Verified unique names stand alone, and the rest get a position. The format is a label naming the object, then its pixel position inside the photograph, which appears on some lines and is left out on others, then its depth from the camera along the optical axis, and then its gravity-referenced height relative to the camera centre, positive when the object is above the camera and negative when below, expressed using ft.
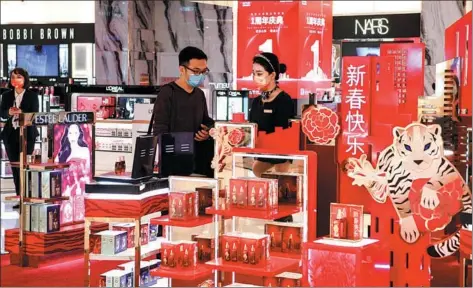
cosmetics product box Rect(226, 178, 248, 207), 15.76 -1.24
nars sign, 44.52 +5.67
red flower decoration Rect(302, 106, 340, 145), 16.30 +0.10
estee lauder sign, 22.44 +0.27
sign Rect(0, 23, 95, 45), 47.01 +5.68
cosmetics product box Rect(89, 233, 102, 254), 17.54 -2.47
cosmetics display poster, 23.13 -0.92
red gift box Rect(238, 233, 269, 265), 15.33 -2.27
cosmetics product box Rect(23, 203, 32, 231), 22.62 -2.44
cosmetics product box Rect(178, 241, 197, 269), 15.87 -2.43
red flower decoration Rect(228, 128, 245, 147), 16.88 -0.17
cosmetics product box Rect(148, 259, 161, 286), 17.80 -3.04
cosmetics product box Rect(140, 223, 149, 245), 18.16 -2.34
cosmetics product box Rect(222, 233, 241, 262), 15.58 -2.26
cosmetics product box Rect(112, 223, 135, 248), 18.17 -2.29
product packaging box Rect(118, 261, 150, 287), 17.49 -3.02
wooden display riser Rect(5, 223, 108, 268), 22.54 -3.21
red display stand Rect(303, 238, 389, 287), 14.51 -2.40
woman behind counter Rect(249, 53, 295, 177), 18.61 +0.68
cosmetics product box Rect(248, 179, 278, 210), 15.55 -1.23
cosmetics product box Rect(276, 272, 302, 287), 15.85 -2.92
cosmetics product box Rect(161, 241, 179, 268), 15.89 -2.44
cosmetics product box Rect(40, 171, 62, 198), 22.45 -1.52
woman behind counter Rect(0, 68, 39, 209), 29.12 +0.81
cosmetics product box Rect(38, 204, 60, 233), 22.52 -2.48
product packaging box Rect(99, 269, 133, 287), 17.08 -3.16
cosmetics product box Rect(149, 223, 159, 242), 18.45 -2.36
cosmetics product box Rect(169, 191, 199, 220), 16.24 -1.52
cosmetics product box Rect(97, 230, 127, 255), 17.37 -2.43
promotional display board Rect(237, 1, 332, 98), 38.11 +4.24
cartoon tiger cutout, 15.20 -0.87
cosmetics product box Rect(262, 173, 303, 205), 15.93 -1.15
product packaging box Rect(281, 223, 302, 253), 15.97 -2.14
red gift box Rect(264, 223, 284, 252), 16.24 -2.11
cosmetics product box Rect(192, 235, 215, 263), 16.60 -2.43
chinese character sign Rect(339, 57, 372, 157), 16.03 +0.51
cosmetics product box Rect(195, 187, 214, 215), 16.72 -1.40
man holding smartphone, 19.63 +0.59
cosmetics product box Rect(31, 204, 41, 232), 22.58 -2.41
